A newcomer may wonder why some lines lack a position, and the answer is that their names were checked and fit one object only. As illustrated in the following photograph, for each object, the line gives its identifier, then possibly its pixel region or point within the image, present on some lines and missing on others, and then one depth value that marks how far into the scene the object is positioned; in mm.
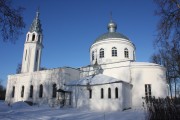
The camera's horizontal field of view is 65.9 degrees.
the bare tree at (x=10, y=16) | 5433
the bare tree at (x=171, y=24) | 6491
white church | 16073
